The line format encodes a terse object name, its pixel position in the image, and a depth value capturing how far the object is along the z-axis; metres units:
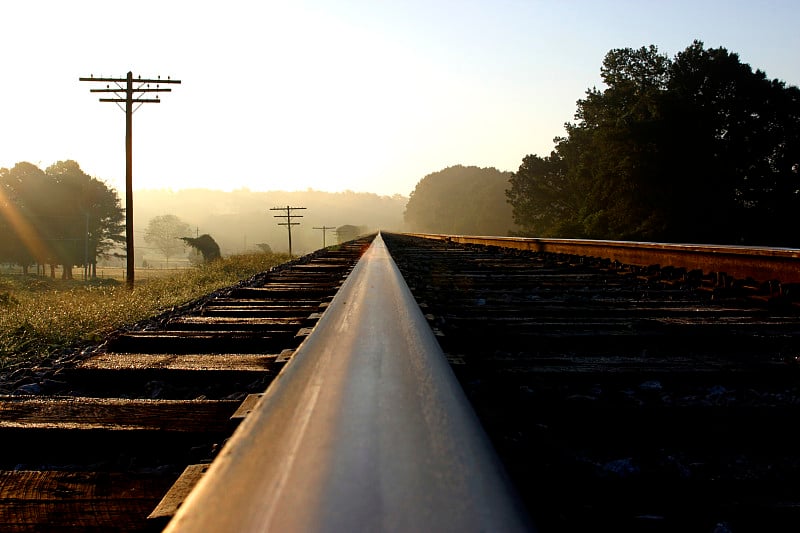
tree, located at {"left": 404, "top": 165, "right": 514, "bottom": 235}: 103.88
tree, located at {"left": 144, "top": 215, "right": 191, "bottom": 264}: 163.88
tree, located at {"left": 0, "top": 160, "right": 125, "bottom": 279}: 50.09
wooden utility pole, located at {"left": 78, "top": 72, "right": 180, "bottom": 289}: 18.84
